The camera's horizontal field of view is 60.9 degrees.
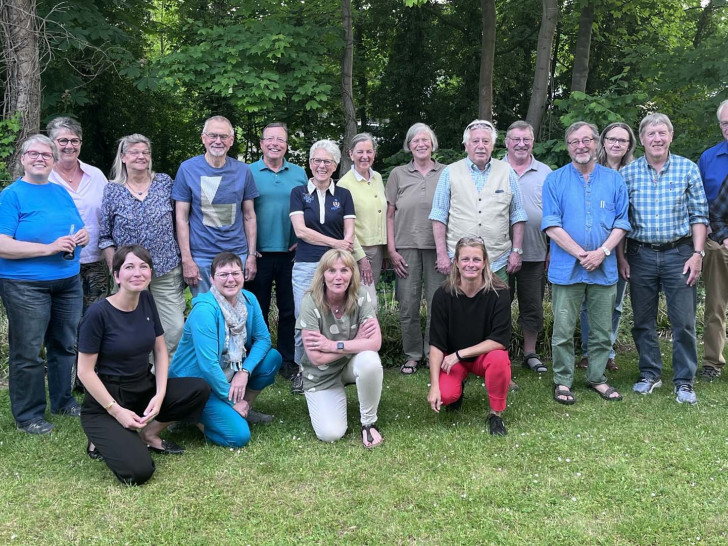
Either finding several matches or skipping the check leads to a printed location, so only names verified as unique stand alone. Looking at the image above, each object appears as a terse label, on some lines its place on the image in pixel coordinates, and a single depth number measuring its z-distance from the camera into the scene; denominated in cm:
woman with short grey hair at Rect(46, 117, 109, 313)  434
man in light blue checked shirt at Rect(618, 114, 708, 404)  447
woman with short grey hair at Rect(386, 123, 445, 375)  516
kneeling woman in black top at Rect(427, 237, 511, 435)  410
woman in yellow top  500
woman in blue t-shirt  389
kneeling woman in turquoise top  379
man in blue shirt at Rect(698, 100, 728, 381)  476
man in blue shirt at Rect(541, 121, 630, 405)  443
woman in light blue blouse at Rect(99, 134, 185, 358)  432
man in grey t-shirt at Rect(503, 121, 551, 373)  513
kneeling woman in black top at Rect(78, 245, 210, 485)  340
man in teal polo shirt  490
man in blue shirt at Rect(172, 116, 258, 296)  454
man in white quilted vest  482
